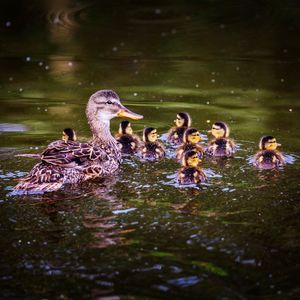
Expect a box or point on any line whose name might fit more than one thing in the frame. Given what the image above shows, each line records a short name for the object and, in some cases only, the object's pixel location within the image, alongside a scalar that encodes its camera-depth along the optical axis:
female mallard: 11.54
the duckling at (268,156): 12.29
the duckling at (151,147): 13.09
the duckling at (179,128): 14.24
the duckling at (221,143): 13.17
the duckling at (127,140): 13.99
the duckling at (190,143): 13.20
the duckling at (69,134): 13.47
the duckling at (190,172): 11.47
